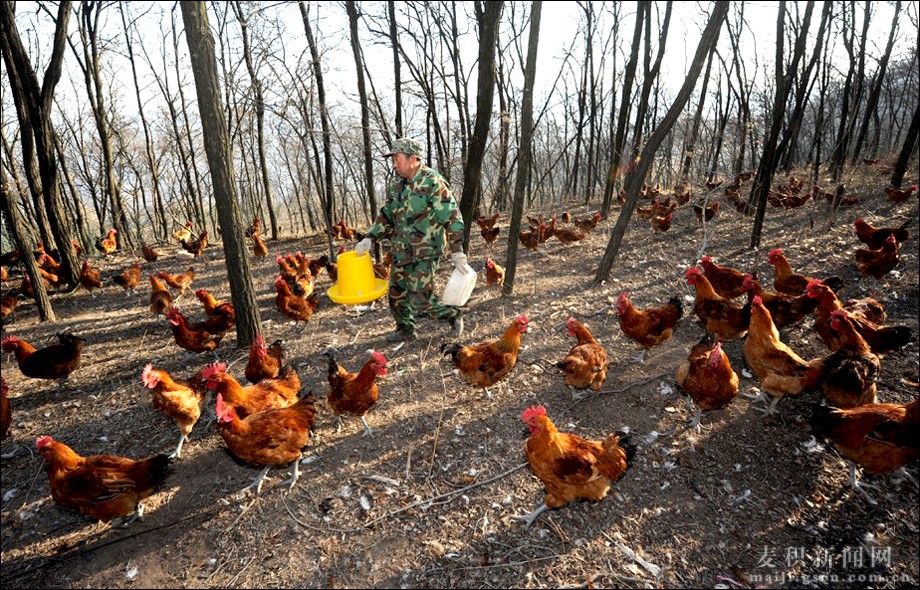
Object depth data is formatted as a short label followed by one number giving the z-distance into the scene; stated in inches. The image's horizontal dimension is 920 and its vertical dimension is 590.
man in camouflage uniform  192.0
